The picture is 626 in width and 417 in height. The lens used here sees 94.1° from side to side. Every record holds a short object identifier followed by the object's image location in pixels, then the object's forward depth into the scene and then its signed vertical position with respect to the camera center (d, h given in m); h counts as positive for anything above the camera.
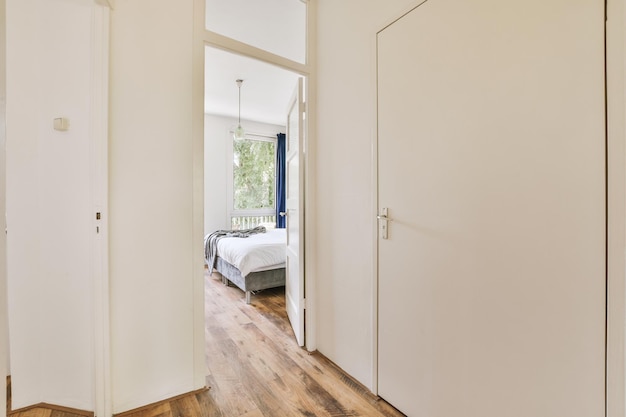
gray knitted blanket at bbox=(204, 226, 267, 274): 4.07 -0.47
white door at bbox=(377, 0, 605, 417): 0.93 +0.00
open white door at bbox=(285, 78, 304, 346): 2.21 -0.06
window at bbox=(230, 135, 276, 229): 5.76 +0.50
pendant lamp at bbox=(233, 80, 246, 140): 4.41 +1.12
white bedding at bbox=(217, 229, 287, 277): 3.21 -0.53
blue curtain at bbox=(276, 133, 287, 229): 6.00 +0.68
